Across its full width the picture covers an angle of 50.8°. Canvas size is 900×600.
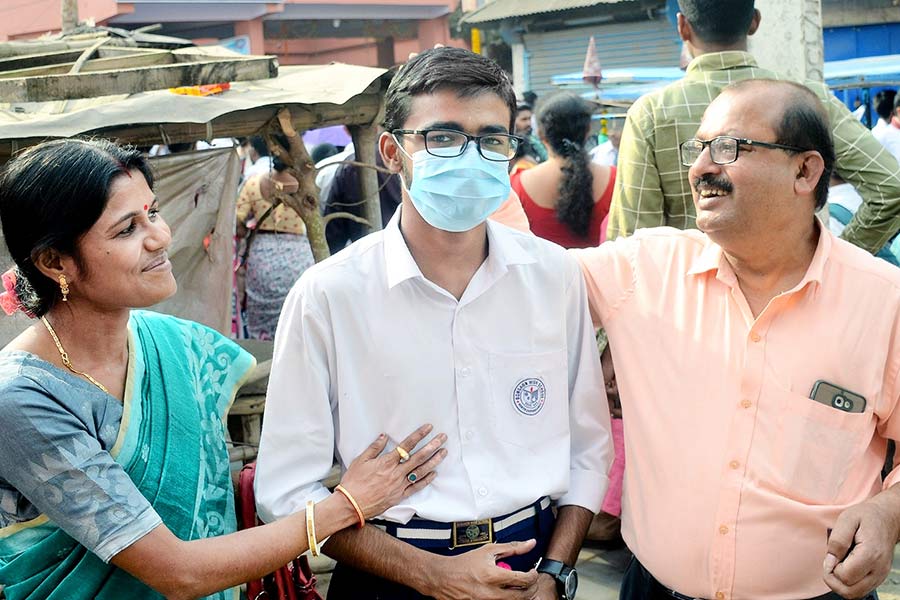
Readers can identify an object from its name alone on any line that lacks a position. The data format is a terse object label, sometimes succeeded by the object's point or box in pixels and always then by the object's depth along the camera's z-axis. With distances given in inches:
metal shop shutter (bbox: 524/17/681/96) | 676.7
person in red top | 188.2
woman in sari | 70.2
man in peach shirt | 75.3
